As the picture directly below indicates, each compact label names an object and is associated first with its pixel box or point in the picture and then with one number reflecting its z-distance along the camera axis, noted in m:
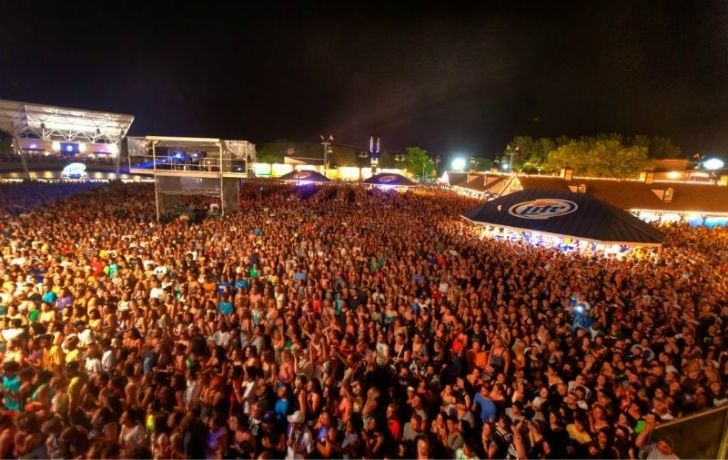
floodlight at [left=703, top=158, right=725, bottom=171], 55.22
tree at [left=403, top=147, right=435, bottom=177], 81.62
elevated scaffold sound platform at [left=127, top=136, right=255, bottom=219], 17.64
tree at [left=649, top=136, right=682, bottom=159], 65.19
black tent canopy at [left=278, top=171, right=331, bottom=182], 29.19
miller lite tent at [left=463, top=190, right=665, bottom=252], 10.85
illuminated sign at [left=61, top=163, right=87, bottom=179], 39.56
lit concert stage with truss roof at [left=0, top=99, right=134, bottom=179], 27.75
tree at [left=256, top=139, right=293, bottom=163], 80.69
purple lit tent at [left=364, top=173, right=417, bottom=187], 30.81
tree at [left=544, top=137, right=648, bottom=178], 45.19
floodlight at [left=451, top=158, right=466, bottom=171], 84.06
